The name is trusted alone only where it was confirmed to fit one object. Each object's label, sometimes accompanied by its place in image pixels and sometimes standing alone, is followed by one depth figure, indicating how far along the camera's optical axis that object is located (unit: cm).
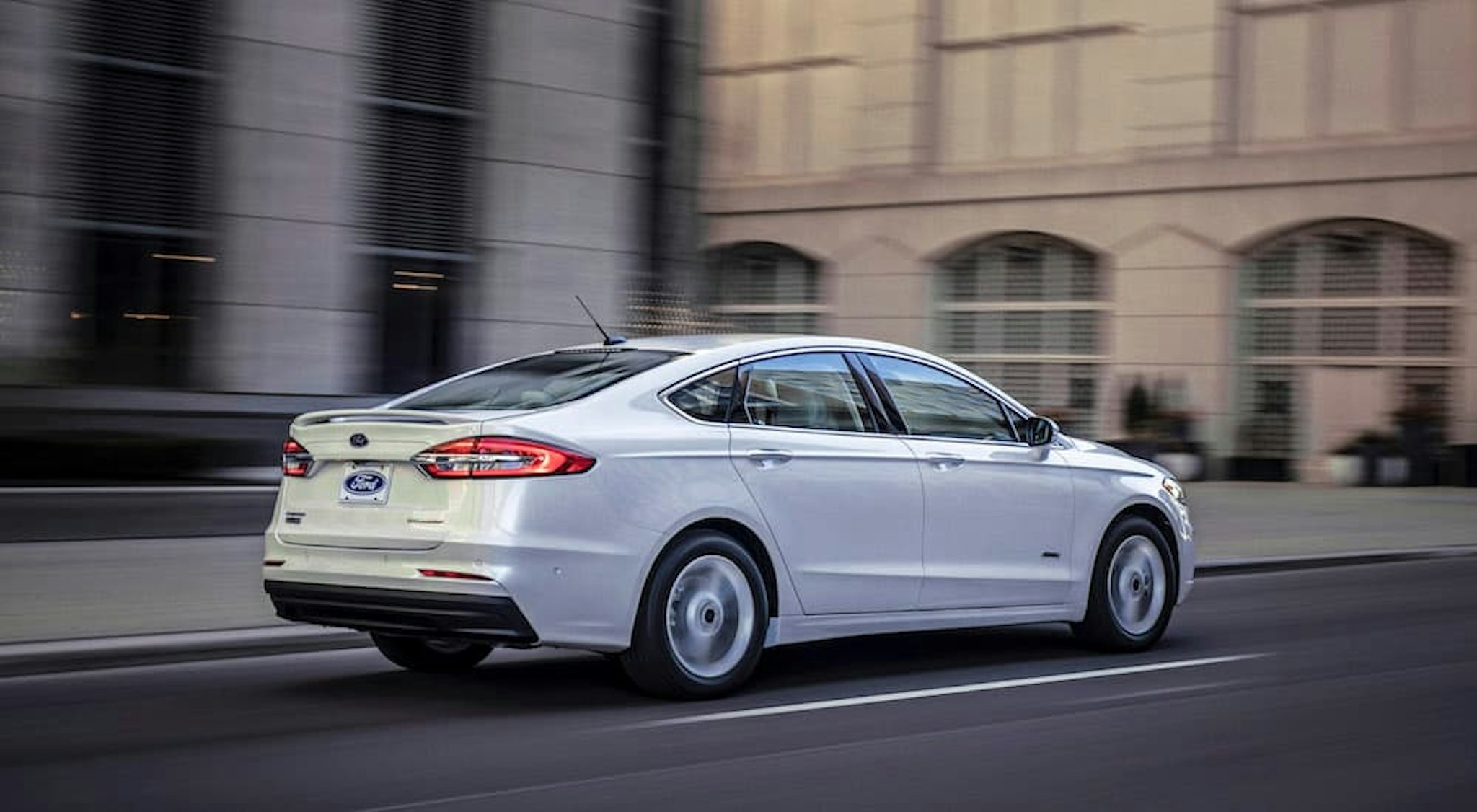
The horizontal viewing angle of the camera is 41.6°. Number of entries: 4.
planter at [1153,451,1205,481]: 3512
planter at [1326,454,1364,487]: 3362
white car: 721
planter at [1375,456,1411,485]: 3344
